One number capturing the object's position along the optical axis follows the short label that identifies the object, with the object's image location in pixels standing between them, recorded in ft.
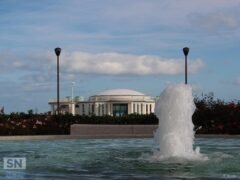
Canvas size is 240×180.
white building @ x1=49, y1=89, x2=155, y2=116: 366.67
